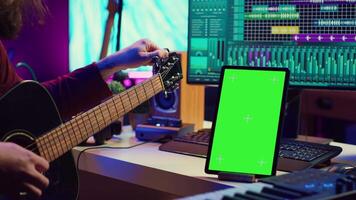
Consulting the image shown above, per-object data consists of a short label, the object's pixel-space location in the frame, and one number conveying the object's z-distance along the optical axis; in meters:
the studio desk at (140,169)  1.85
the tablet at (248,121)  1.80
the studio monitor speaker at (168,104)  2.42
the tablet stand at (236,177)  1.77
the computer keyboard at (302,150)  1.95
